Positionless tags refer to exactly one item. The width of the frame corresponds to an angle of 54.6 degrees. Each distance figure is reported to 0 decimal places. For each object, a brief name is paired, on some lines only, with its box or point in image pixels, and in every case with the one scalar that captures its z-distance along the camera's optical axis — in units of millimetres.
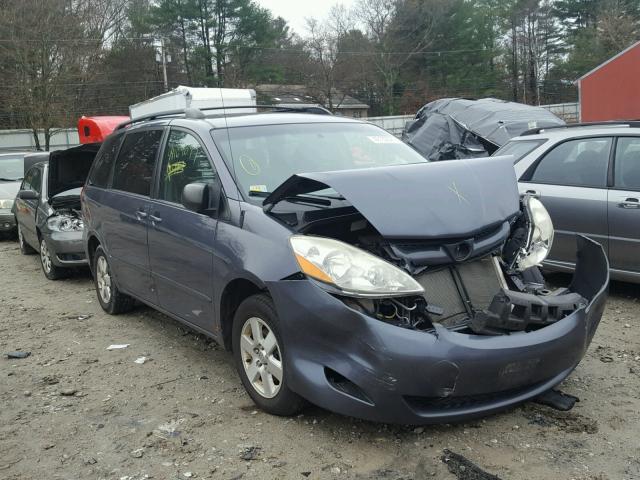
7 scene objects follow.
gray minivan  2916
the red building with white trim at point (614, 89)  23375
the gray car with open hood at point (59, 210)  7656
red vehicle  16156
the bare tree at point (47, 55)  28422
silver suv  5438
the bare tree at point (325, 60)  48219
